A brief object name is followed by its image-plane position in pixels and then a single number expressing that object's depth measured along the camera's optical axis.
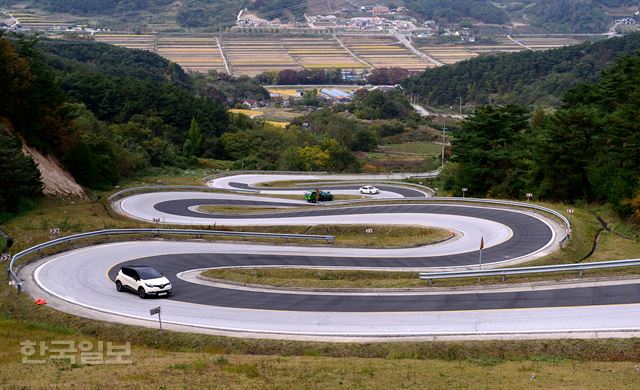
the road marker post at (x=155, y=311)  25.01
